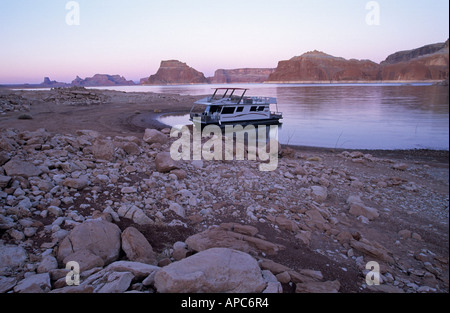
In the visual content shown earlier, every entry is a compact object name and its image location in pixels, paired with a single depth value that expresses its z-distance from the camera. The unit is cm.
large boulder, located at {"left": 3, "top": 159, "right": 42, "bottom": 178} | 566
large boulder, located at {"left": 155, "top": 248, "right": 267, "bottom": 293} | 262
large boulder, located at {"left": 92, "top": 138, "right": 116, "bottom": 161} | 776
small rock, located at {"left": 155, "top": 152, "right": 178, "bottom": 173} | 746
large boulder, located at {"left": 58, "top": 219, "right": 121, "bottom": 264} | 379
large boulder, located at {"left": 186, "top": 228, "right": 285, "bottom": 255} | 407
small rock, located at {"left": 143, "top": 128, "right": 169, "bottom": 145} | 1121
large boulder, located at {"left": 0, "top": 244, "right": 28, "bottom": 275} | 338
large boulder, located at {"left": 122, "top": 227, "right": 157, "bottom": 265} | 381
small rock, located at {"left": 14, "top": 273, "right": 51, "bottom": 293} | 295
